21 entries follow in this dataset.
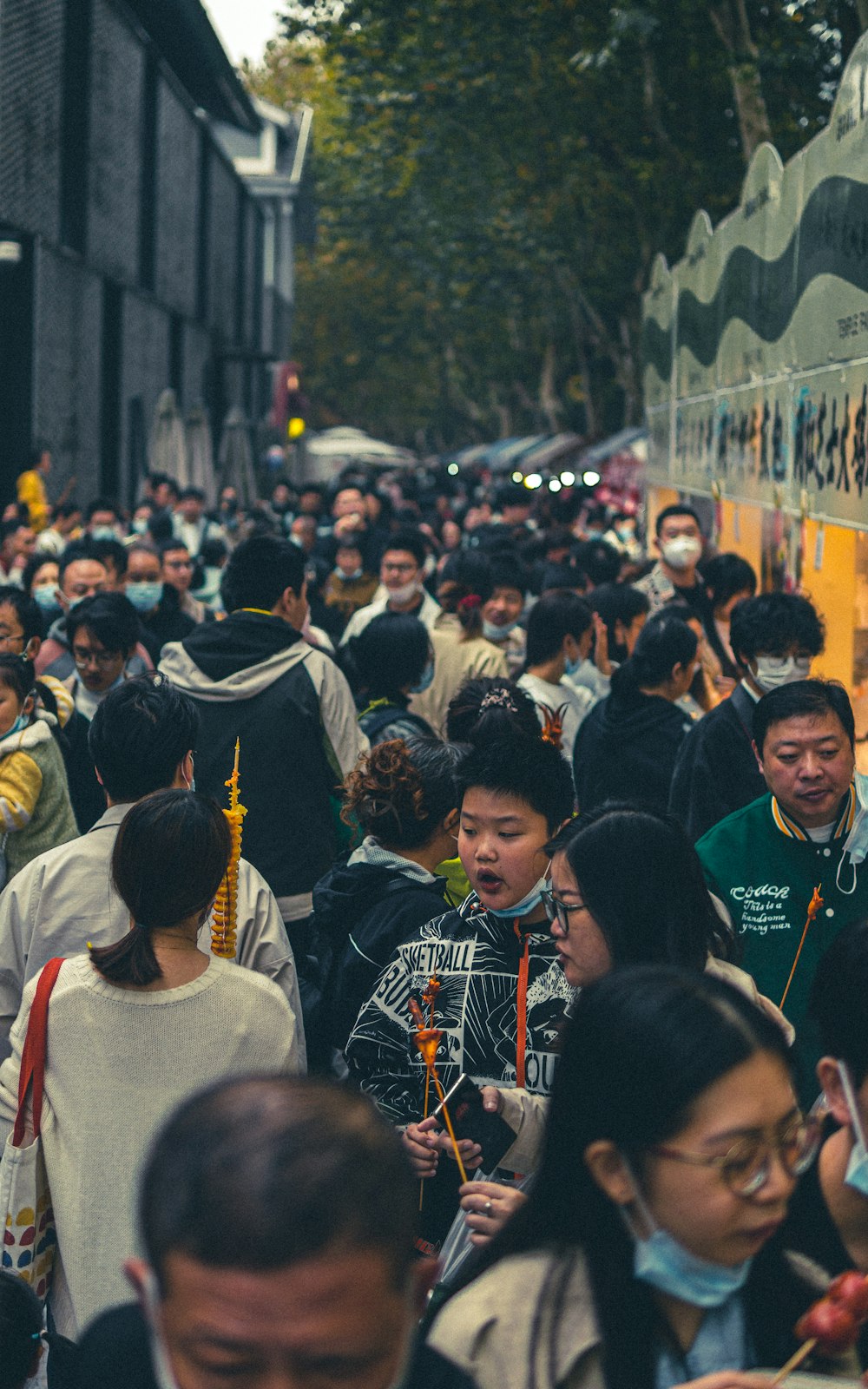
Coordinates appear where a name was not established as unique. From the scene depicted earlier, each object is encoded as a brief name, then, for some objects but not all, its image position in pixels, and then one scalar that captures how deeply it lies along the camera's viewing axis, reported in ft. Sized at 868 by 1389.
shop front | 26.66
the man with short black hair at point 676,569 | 31.99
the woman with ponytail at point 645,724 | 20.51
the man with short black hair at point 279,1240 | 5.61
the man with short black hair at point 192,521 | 53.98
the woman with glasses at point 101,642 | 21.01
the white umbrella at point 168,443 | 82.07
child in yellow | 17.12
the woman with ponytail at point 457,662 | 25.08
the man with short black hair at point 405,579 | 29.53
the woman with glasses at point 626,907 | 10.21
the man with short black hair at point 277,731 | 18.66
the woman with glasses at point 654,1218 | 6.86
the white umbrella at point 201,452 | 89.97
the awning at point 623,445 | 99.86
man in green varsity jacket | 14.42
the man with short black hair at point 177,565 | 33.82
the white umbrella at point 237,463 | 99.09
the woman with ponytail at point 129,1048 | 10.79
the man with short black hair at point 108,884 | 13.16
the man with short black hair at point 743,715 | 17.94
